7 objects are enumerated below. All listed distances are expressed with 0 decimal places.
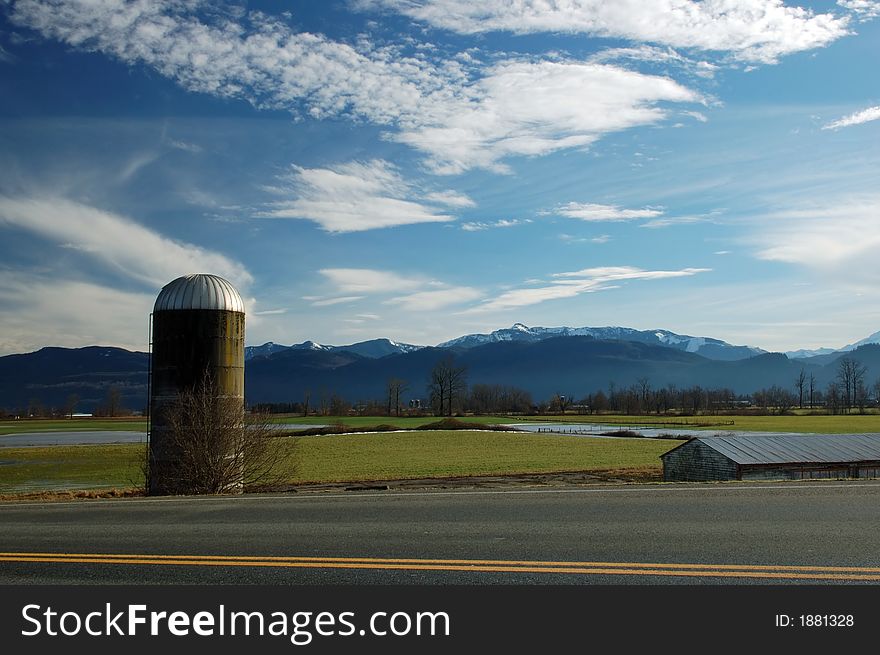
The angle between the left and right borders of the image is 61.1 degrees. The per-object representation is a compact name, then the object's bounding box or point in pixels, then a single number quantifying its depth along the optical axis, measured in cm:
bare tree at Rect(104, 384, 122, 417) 19662
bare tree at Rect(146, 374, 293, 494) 2228
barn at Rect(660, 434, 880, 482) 2884
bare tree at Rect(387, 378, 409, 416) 17419
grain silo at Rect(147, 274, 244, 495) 2369
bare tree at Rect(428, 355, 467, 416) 17050
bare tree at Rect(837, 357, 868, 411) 16609
